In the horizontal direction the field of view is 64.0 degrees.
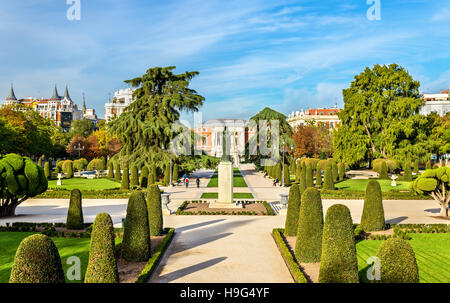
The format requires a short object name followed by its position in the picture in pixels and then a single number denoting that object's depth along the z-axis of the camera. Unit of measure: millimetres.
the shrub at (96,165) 50719
